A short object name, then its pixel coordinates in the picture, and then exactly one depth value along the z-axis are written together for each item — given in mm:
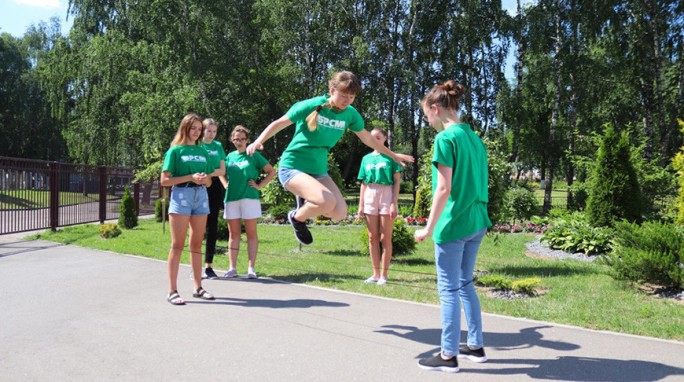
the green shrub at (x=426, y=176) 8648
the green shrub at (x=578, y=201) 19373
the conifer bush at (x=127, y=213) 15508
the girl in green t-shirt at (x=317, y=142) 4988
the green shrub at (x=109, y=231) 12531
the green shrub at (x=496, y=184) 7969
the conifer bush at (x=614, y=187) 10883
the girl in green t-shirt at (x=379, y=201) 7109
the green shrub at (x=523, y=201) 12696
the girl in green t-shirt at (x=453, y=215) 3787
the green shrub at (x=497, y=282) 6441
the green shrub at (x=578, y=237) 9938
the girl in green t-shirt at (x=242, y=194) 7457
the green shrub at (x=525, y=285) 6281
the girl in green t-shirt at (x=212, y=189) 6367
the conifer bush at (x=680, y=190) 10406
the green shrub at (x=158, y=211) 18672
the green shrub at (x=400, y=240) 9625
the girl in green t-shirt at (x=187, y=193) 5762
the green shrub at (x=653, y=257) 6227
